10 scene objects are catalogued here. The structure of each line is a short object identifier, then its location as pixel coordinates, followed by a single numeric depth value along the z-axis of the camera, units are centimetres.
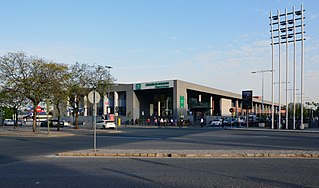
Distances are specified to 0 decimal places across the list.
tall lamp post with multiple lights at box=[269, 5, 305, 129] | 4328
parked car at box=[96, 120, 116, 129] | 5275
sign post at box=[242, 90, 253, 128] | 5148
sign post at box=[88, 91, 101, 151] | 1725
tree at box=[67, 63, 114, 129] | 4641
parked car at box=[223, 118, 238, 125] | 6632
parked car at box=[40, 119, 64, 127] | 6334
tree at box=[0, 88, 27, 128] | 3580
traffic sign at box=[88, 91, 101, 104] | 1726
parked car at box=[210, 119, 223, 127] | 6375
